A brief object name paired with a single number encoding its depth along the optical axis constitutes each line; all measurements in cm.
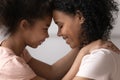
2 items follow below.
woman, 143
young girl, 149
